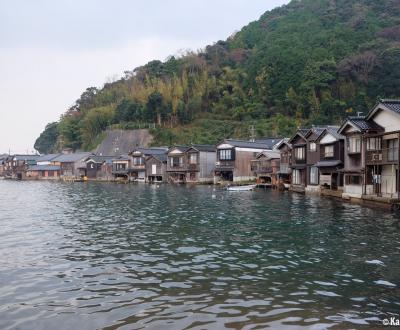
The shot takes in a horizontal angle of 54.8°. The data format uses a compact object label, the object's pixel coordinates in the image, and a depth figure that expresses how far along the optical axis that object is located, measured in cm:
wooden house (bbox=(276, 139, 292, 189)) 5444
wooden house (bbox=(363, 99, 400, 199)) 3234
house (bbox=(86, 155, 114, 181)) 9319
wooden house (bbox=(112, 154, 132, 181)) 8600
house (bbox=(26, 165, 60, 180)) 10581
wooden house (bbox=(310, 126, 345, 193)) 4338
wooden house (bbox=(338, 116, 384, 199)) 3641
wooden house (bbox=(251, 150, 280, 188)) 5862
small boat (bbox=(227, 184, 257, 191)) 5293
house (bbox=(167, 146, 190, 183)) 7325
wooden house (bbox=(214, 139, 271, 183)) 6594
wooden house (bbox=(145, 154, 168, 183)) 7819
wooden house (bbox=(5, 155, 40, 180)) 11475
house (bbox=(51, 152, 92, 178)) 9925
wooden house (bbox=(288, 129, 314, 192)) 4981
